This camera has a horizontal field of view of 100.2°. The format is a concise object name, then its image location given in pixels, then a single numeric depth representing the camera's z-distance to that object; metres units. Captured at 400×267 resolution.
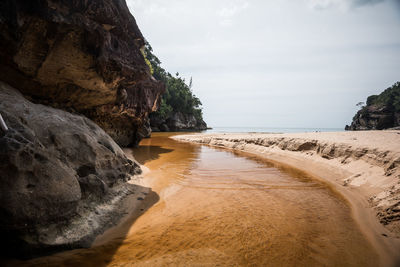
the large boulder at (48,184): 2.01
